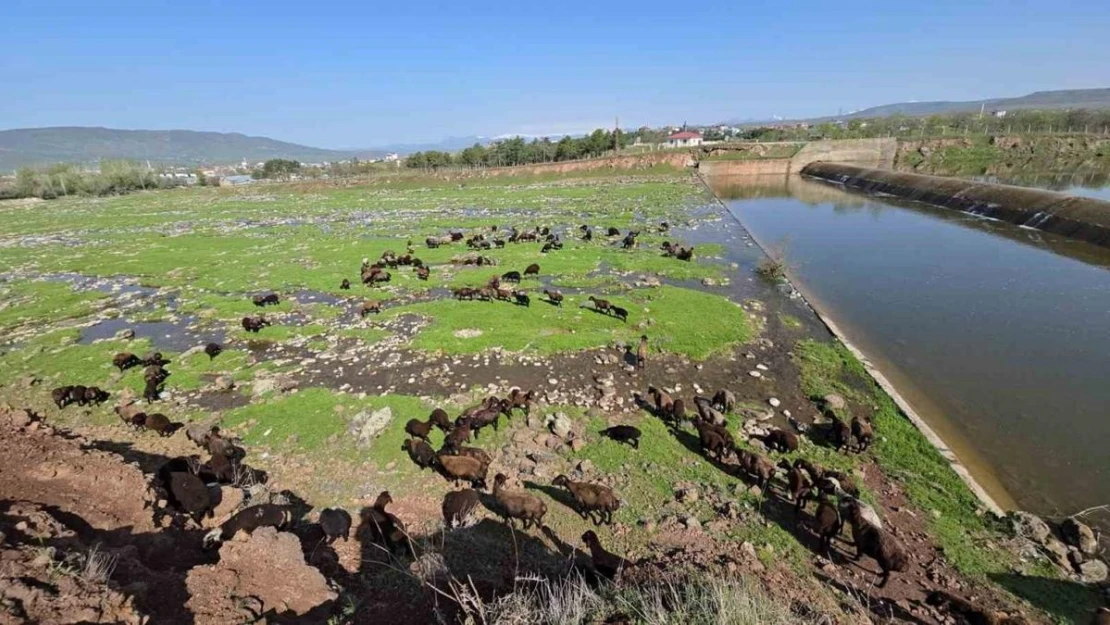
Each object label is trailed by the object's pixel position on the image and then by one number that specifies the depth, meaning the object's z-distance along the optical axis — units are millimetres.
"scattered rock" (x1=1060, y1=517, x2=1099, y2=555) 7566
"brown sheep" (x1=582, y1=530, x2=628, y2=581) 6656
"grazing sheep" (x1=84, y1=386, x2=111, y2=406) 11983
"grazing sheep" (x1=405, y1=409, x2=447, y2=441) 9977
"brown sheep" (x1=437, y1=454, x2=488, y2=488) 8859
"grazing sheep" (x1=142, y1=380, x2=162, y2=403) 12031
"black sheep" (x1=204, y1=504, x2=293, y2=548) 7164
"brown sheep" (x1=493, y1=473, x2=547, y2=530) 7738
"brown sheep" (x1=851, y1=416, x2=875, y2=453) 9977
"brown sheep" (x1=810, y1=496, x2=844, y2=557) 7480
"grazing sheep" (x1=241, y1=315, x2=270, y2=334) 16156
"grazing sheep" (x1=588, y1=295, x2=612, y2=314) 17273
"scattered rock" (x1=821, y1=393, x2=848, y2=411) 11492
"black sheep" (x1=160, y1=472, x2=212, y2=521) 7781
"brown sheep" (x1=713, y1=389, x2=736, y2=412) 11375
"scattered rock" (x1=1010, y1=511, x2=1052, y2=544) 7617
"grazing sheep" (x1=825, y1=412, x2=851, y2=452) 10070
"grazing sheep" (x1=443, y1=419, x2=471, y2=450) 9664
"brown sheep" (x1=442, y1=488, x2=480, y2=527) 7875
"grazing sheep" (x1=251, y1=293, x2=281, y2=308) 18984
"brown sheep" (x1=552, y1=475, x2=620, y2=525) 7922
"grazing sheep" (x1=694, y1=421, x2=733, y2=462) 9484
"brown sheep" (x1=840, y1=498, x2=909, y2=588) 6828
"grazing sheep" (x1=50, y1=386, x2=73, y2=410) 11818
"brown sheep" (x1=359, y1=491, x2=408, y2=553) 7305
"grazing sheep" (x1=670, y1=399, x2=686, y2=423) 10664
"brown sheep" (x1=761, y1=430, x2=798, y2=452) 9789
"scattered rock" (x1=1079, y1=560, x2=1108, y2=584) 7074
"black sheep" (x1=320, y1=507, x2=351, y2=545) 7438
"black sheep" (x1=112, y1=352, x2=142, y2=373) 13695
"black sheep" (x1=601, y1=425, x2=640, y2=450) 9977
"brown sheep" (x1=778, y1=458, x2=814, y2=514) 8188
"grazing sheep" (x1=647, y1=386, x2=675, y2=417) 10977
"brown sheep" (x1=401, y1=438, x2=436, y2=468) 9266
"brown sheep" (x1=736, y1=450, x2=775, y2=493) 8797
